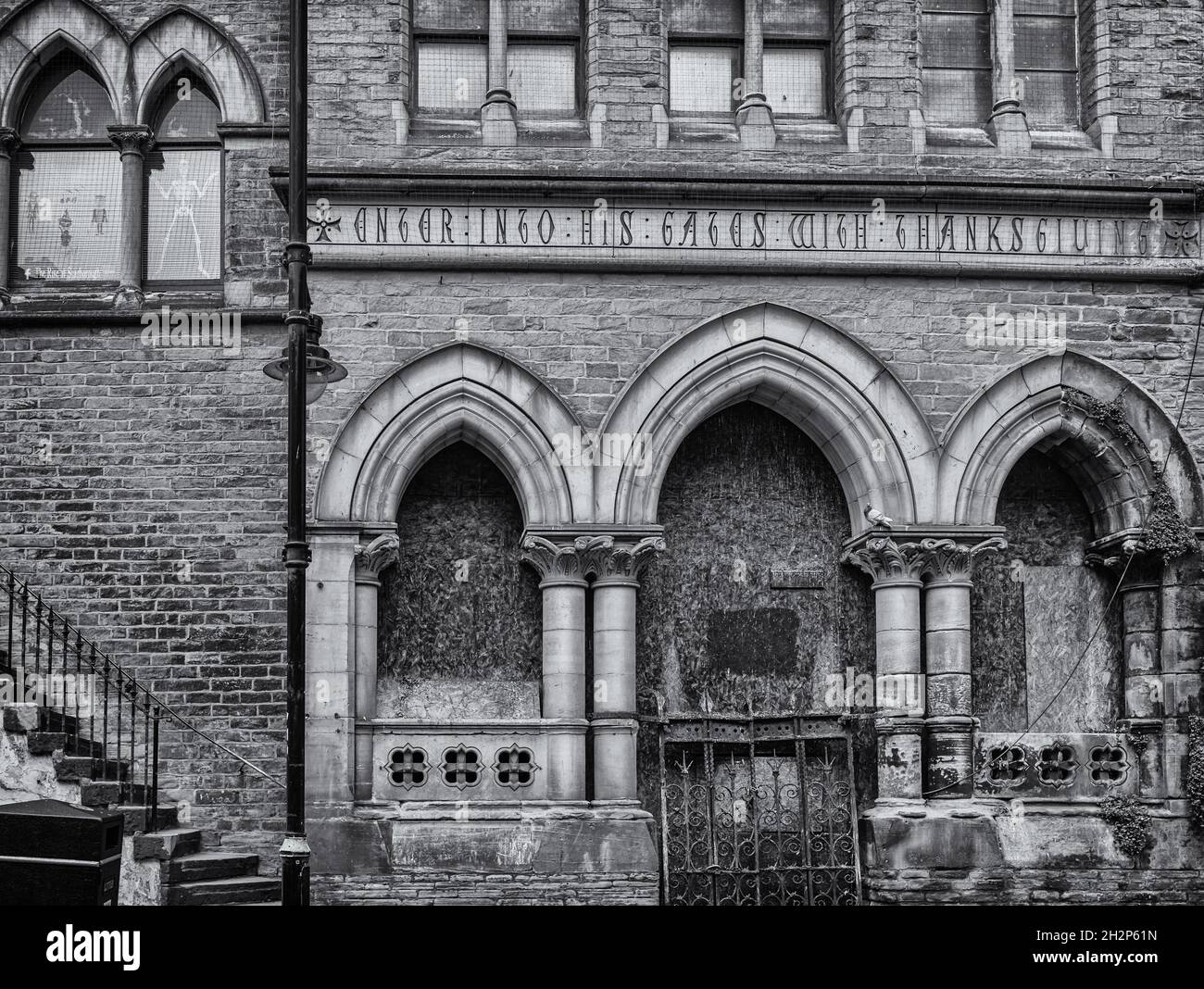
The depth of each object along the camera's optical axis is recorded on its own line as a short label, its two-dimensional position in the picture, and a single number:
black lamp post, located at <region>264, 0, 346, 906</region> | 8.33
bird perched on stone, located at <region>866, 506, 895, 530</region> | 12.34
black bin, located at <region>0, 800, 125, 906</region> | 7.82
